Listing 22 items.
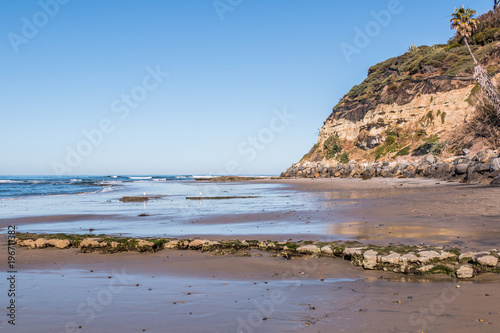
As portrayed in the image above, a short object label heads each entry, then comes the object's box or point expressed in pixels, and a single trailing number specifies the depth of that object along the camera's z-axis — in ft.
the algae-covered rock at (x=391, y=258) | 19.85
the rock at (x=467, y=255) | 19.42
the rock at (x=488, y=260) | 18.29
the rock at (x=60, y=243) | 29.64
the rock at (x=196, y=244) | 27.84
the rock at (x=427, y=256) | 19.53
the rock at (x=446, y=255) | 19.61
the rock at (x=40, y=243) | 29.94
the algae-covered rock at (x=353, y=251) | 21.90
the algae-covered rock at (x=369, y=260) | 20.34
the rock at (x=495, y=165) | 66.54
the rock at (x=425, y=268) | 19.01
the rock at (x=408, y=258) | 19.61
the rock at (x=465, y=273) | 17.78
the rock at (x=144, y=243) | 27.98
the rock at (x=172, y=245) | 28.60
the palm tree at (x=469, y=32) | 100.16
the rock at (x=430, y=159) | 111.13
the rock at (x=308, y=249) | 24.32
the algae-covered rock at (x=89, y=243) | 28.48
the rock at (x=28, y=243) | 29.87
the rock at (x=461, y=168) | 79.92
